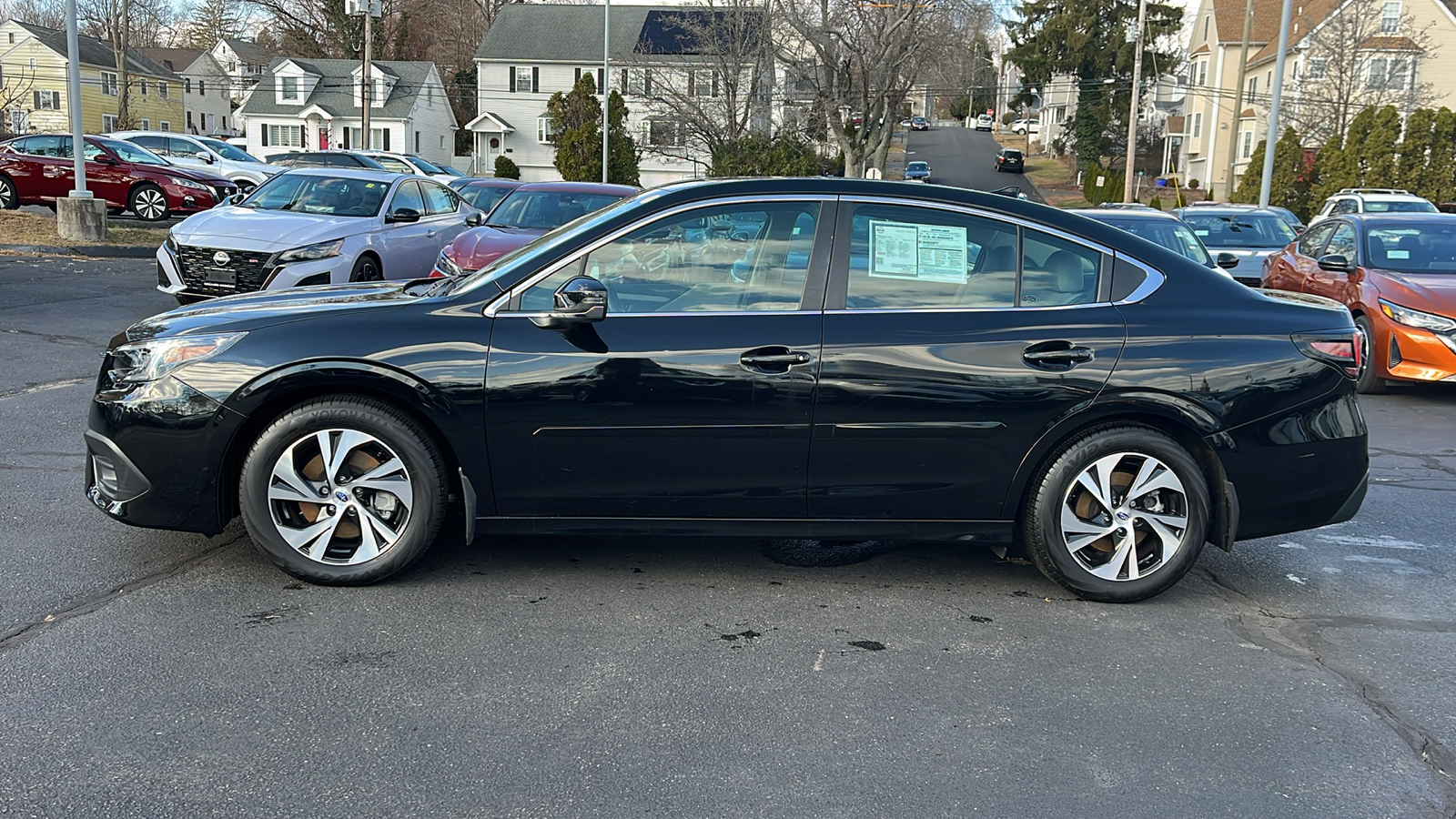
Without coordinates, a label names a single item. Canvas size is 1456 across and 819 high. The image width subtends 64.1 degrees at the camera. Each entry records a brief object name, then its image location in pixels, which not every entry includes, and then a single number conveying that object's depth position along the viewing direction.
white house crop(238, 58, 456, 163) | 67.88
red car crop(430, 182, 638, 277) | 11.98
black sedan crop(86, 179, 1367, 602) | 4.54
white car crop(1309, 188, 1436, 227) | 26.62
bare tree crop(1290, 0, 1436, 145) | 46.72
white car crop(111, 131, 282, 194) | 26.42
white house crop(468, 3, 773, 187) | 65.31
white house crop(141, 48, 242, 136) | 88.88
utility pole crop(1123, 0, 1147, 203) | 44.09
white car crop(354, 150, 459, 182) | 26.42
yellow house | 72.62
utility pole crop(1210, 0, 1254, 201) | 40.75
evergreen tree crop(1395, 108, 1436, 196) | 36.41
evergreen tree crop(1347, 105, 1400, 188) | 36.47
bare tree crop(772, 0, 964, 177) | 46.38
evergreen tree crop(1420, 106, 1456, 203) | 36.66
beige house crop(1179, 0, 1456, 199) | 47.25
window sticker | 4.73
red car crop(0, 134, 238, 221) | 21.84
